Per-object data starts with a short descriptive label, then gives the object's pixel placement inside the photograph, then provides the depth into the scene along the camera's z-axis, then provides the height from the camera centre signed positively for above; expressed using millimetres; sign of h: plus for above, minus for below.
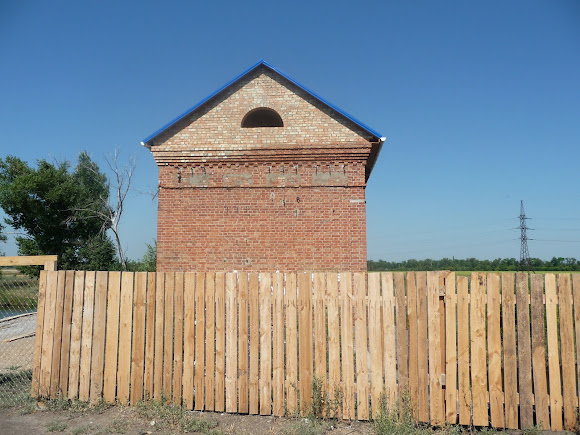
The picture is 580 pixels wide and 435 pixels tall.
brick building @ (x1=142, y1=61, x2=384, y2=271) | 9930 +2059
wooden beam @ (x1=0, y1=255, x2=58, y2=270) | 5305 +16
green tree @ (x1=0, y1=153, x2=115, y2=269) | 25297 +3245
